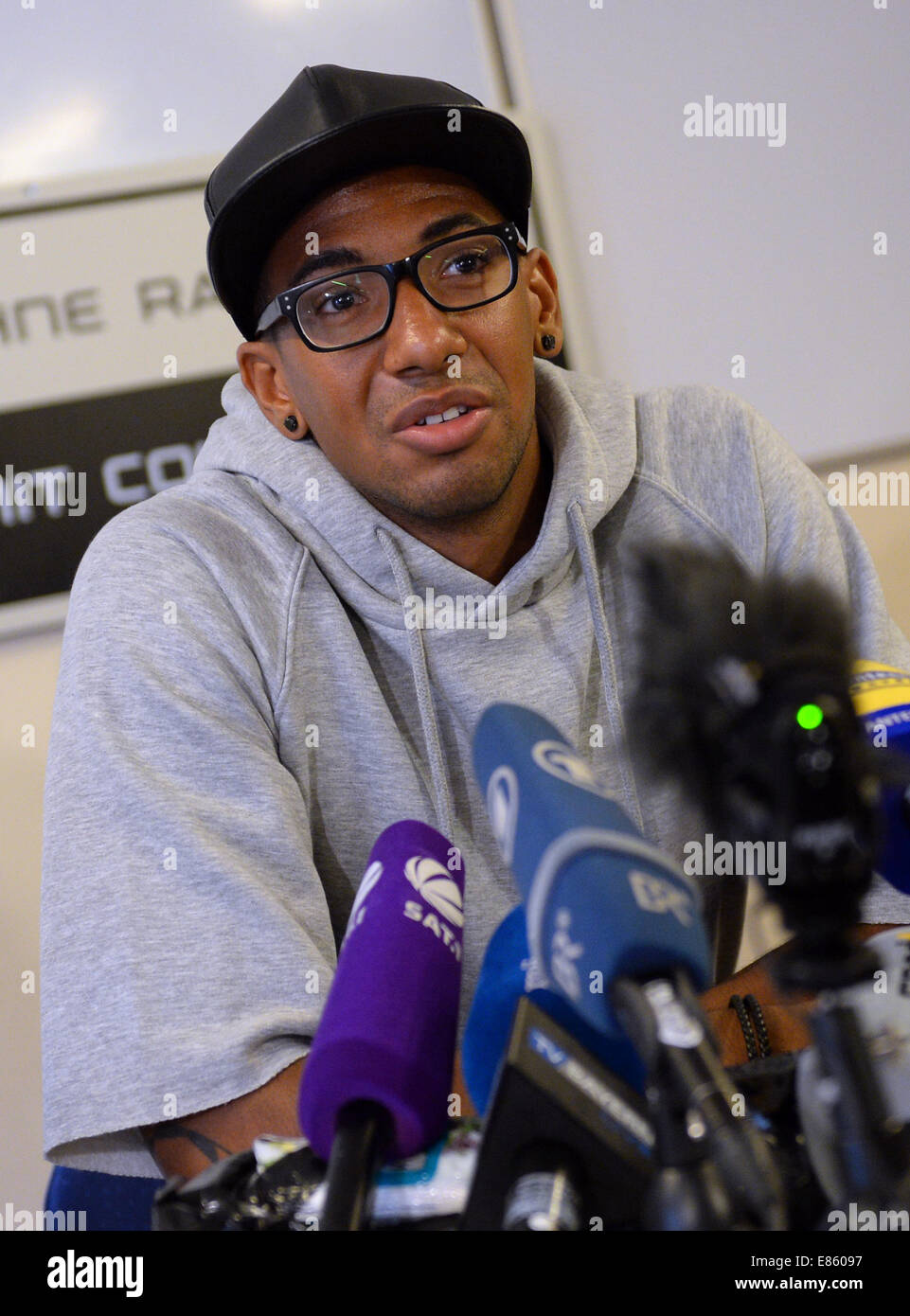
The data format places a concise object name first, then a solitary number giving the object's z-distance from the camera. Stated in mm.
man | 1788
